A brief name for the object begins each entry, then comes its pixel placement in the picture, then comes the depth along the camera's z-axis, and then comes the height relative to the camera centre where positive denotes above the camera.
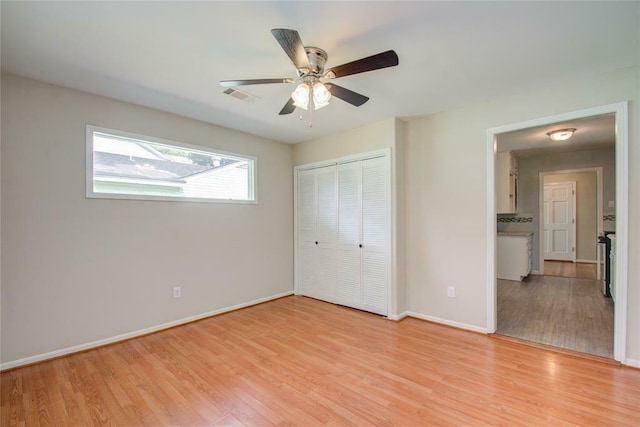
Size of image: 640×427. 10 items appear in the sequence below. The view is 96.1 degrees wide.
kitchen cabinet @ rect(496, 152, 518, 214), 5.32 +0.62
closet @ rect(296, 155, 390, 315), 3.54 -0.26
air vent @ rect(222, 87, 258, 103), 2.67 +1.14
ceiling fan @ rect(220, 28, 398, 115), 1.61 +0.91
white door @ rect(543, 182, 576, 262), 6.92 -0.18
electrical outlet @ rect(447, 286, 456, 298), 3.18 -0.86
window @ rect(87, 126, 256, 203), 2.81 +0.50
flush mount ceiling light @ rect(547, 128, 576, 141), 3.92 +1.12
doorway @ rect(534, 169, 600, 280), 6.68 -0.19
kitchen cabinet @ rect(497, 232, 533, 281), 5.14 -0.76
